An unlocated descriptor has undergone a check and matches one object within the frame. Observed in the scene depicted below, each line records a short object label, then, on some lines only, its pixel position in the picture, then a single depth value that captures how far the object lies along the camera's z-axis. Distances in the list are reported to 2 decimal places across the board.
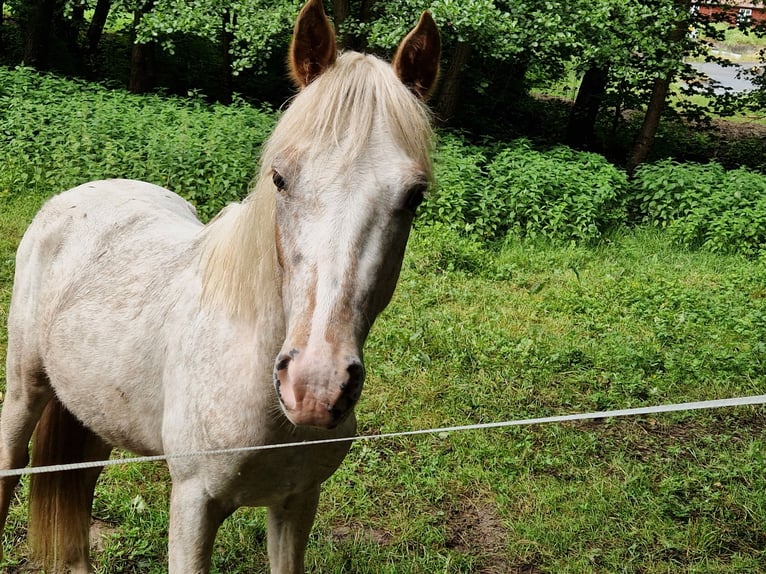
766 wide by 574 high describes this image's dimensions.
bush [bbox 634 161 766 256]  7.57
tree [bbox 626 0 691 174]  9.08
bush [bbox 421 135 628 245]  7.52
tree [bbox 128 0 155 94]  12.08
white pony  1.59
